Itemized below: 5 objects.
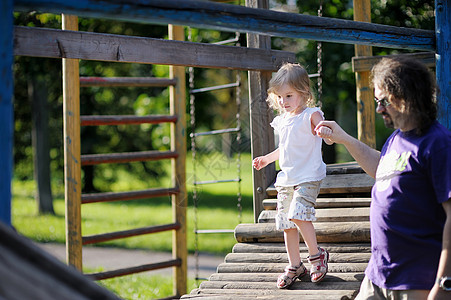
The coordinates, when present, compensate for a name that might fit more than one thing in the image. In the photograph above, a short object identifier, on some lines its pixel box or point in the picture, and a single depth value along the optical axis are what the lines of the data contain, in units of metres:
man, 4.17
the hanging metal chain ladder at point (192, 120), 11.77
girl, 6.52
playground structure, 3.82
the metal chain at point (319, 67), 10.27
